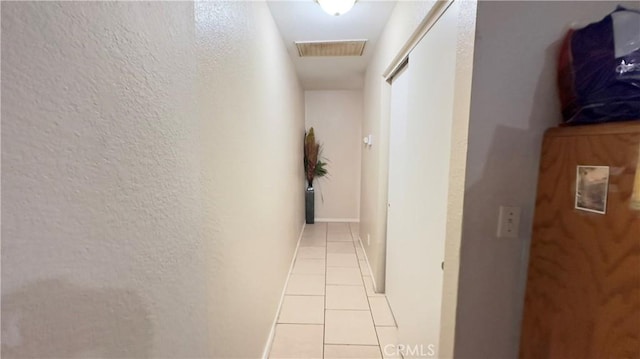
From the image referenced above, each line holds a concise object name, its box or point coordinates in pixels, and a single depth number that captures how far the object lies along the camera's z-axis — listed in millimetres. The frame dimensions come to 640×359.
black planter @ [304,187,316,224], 4703
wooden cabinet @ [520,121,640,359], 689
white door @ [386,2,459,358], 1138
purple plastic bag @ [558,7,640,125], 748
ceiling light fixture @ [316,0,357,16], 1730
